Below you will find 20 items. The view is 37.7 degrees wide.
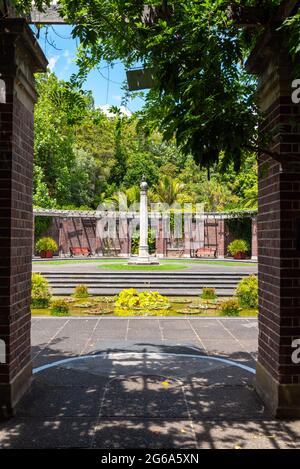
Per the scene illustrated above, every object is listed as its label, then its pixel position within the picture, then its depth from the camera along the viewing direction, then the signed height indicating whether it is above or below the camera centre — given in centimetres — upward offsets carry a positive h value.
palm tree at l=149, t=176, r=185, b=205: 4009 +457
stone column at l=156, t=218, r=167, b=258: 3534 -1
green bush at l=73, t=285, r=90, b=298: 1572 -178
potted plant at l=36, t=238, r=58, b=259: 3119 -31
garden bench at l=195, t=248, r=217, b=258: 3547 -85
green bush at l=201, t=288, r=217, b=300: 1567 -191
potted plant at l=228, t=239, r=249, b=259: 3278 -50
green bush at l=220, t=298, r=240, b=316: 1214 -187
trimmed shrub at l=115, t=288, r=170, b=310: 1335 -182
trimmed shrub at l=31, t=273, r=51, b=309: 1345 -156
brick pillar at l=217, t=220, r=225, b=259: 3525 +4
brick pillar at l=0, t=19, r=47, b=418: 492 +52
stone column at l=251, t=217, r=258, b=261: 3269 +25
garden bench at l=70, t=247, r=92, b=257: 3566 -71
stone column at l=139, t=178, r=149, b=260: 2556 +113
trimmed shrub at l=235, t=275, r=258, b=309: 1329 -160
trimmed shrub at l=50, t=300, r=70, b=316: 1207 -184
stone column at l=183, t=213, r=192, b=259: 3569 +39
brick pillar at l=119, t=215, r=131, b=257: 3559 +34
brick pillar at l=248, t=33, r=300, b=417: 484 +7
